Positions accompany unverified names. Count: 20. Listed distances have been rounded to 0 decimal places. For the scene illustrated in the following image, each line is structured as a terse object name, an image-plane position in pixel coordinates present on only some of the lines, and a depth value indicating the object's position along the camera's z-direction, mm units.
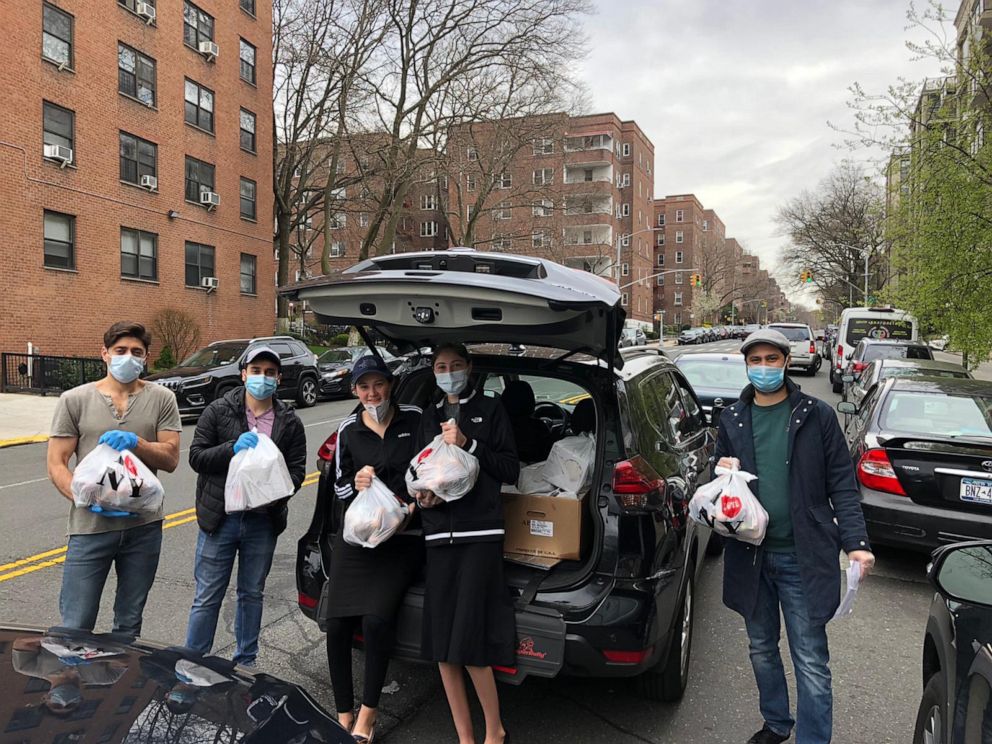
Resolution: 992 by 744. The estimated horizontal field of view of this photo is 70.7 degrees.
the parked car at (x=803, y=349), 25016
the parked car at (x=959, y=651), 1902
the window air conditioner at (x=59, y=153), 19078
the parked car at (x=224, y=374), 13992
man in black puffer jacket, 3363
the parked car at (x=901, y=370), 9547
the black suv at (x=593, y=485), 2889
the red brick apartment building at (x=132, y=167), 18641
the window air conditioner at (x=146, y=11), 22283
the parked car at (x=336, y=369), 17641
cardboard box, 3211
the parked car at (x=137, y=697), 1726
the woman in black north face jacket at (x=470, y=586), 2865
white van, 21000
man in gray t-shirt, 3156
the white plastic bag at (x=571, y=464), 3404
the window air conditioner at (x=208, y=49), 25094
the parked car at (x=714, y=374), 9891
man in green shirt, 2855
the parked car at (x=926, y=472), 4746
